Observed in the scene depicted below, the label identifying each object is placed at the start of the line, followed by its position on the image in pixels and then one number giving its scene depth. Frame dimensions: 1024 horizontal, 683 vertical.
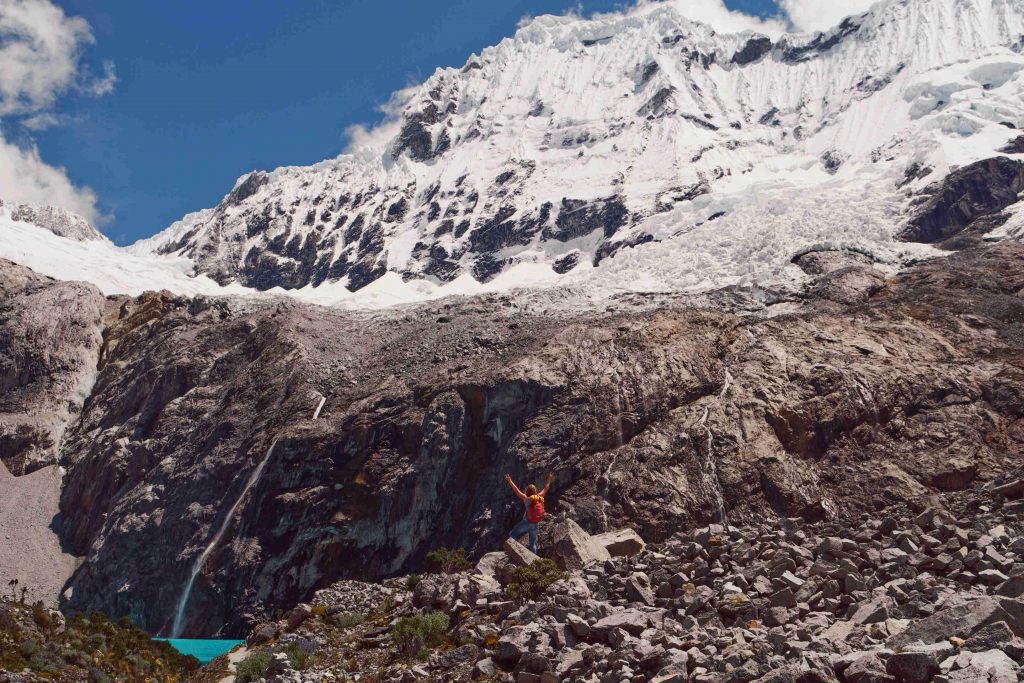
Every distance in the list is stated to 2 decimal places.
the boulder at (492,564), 26.41
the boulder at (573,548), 25.84
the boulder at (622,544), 28.31
